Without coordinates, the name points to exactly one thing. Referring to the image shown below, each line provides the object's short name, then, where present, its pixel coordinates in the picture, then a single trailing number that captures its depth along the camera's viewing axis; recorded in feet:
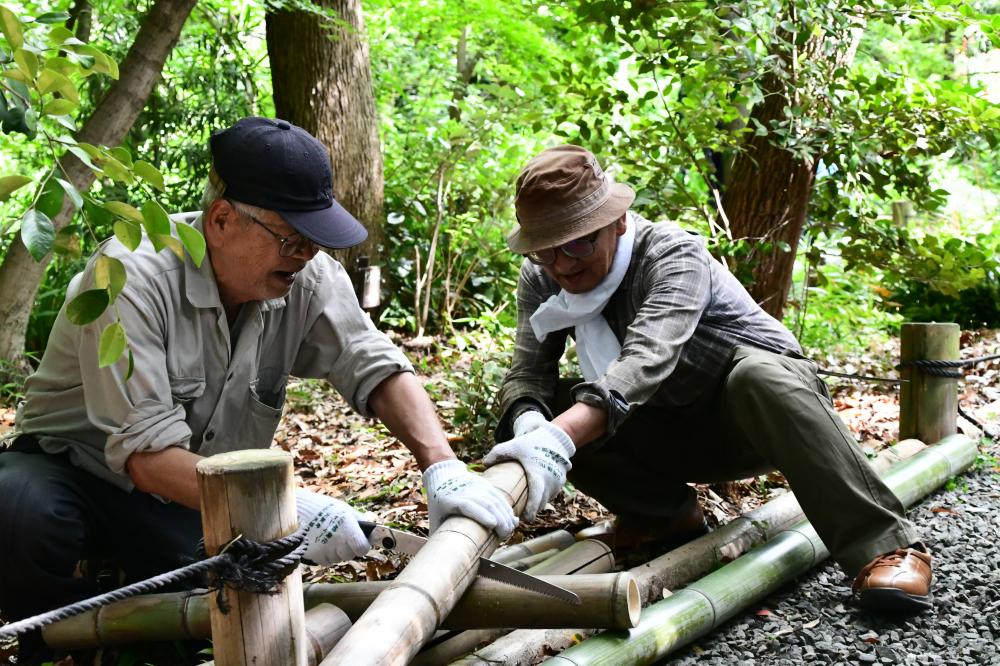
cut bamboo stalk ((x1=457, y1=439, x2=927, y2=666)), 8.69
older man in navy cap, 8.54
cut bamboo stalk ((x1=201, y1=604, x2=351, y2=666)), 7.85
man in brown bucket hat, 9.85
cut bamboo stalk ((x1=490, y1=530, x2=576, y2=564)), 10.79
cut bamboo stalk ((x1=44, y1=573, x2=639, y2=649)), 8.16
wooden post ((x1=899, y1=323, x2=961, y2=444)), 15.26
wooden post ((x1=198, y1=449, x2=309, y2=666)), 6.09
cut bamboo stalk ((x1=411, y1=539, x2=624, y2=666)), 8.24
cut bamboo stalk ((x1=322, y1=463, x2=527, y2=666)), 6.64
